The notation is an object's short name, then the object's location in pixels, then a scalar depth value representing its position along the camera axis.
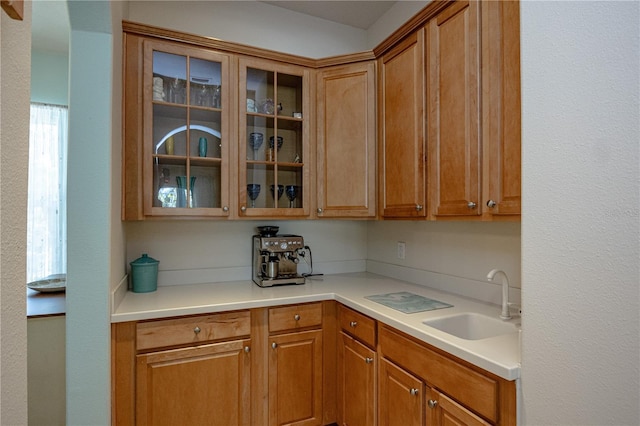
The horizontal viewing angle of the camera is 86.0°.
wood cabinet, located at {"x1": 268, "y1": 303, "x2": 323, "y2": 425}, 1.92
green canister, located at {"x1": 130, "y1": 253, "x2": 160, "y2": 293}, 2.02
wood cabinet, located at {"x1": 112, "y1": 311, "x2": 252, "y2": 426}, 1.63
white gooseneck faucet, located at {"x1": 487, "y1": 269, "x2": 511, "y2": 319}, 1.52
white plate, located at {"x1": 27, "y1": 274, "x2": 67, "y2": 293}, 2.46
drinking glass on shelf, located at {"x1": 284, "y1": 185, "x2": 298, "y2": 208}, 2.28
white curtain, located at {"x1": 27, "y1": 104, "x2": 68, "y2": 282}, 3.18
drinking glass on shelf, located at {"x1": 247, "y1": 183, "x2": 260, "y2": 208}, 2.18
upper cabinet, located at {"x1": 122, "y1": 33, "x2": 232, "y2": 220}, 1.88
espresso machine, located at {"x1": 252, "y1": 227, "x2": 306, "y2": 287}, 2.24
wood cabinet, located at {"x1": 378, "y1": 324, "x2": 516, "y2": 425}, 1.10
